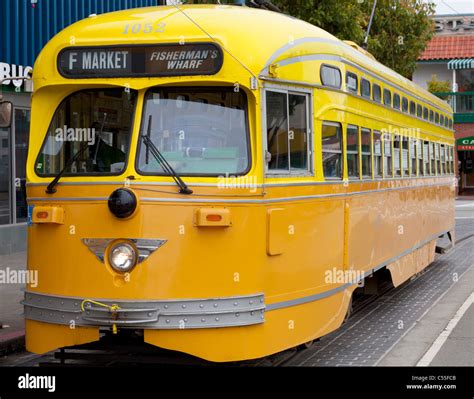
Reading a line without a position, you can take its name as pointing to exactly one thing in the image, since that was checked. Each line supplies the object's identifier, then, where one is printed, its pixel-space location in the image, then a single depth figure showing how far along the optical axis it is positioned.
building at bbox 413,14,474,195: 47.25
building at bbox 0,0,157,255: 16.28
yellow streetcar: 6.30
